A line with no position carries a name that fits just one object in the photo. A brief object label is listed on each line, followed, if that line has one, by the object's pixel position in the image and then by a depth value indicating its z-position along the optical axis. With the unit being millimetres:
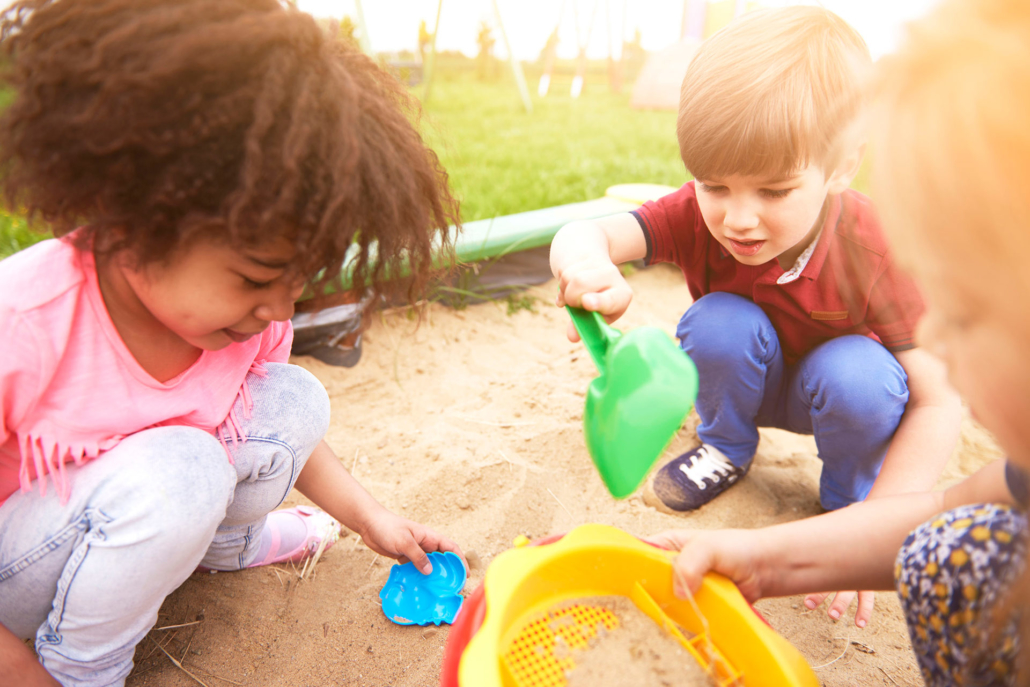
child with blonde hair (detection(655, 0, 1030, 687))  422
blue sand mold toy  990
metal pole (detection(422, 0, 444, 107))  4559
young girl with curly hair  634
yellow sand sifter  671
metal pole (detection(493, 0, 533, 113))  4845
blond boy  973
